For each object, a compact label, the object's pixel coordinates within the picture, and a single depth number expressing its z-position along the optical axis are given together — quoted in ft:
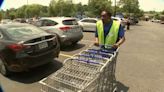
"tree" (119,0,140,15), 94.48
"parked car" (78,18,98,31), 36.07
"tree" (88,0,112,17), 74.36
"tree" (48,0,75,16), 101.22
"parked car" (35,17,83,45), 17.12
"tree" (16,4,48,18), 148.23
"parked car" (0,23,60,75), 9.48
